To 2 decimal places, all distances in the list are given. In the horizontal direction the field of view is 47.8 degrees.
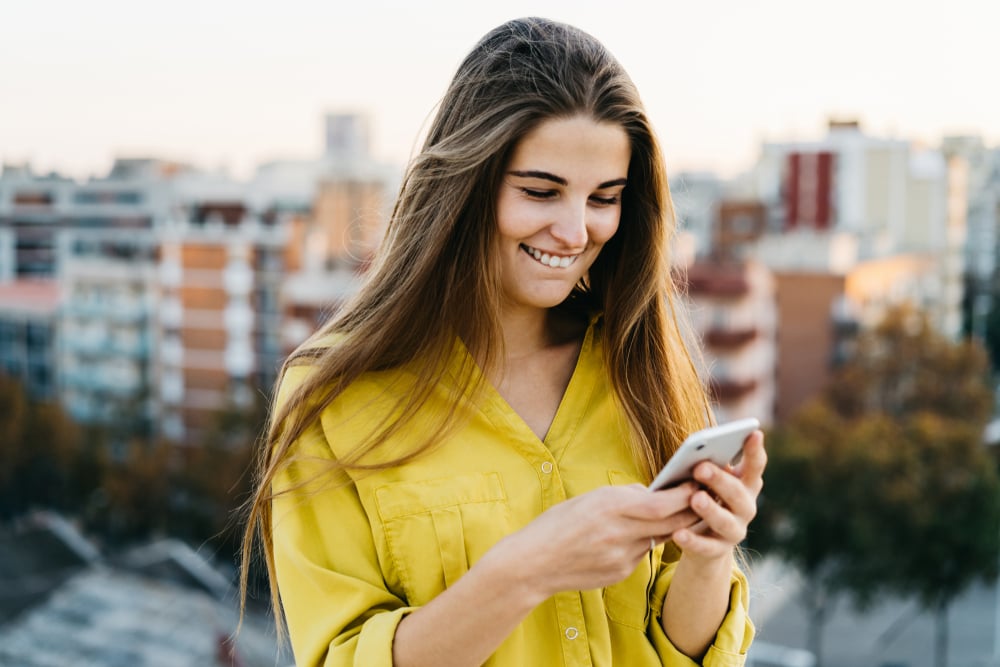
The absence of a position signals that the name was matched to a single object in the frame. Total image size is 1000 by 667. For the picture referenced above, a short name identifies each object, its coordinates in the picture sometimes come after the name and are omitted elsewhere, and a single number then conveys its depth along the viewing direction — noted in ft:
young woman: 4.37
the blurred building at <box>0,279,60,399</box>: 110.73
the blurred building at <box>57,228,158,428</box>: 101.71
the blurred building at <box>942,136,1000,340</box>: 117.39
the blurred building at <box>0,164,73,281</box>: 128.26
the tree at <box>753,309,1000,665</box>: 52.37
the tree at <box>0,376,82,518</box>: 92.68
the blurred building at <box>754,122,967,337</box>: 111.04
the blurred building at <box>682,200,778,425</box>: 75.00
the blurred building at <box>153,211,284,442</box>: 95.96
